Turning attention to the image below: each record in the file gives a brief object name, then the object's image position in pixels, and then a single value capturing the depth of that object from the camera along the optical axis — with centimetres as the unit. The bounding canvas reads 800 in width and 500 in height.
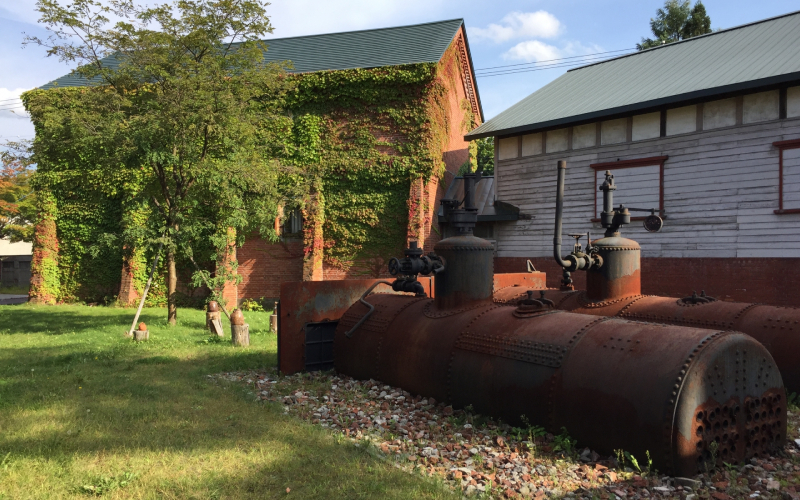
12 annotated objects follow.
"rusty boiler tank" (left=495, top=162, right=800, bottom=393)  730
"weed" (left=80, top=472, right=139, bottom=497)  459
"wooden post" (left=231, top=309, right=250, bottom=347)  1214
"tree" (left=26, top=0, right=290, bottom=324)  1357
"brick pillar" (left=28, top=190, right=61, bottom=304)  2361
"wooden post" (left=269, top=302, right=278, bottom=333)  1468
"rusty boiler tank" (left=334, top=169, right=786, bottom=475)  495
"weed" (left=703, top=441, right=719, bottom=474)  495
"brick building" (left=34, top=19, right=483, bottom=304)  2056
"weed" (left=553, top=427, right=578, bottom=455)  557
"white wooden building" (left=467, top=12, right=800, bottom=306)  1388
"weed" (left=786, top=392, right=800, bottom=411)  709
